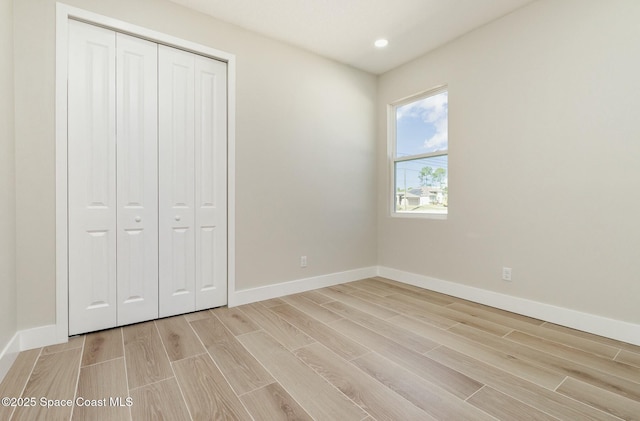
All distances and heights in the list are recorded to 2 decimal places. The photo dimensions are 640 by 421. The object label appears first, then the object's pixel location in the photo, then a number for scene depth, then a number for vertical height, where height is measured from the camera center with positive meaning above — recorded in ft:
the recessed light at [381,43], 10.27 +5.72
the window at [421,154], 11.00 +2.05
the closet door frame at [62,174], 6.77 +0.66
